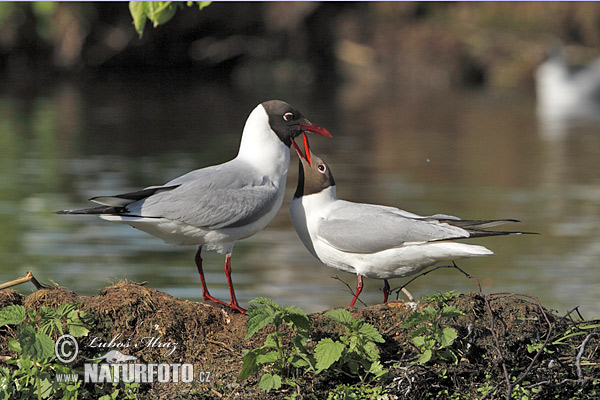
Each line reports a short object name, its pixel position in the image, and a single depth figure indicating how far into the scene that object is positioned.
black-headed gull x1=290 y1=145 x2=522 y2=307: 11.55
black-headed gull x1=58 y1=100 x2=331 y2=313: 11.62
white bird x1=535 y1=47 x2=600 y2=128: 59.84
